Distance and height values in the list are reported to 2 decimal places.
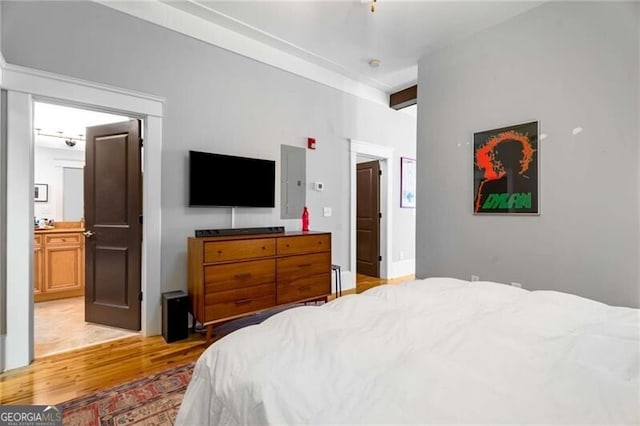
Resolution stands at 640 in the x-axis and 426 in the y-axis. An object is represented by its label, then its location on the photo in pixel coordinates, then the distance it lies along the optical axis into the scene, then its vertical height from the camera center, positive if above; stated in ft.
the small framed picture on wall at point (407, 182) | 16.79 +1.76
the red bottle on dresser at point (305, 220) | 12.15 -0.32
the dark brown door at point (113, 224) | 9.13 -0.38
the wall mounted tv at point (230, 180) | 9.50 +1.06
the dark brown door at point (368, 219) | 16.46 -0.35
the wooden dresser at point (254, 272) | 8.53 -1.88
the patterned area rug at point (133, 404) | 5.42 -3.68
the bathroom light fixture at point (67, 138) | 14.29 +3.56
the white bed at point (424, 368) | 2.34 -1.46
